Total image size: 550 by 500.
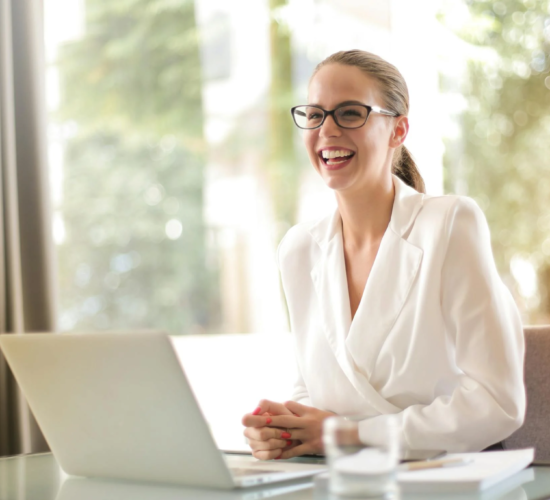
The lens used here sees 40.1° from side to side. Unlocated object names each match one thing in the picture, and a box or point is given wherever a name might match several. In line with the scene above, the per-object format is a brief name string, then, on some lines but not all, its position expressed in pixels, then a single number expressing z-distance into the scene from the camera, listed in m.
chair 1.50
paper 0.91
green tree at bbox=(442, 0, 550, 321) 3.61
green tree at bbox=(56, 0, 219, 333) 4.73
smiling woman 1.35
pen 0.99
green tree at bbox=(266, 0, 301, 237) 4.54
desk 0.94
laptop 0.94
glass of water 0.81
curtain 2.29
